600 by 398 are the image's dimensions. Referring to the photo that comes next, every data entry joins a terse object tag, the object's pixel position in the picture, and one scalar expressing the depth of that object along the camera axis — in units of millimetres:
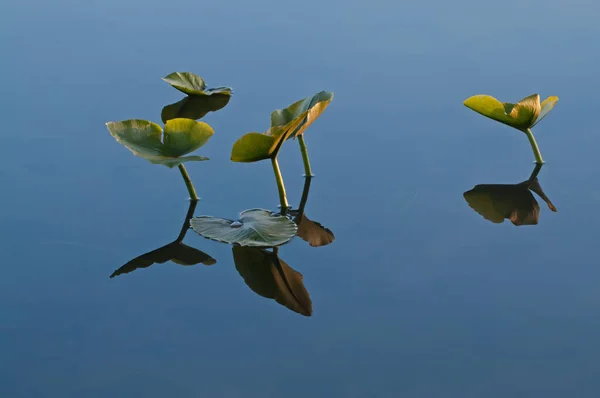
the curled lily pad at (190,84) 5457
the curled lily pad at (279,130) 4051
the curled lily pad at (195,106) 5332
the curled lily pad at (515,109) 4672
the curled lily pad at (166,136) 4191
